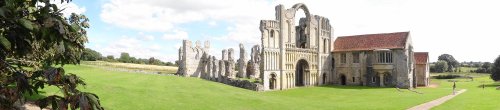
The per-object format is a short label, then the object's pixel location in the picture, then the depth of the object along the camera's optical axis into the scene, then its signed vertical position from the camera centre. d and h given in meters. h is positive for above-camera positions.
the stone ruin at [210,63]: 58.11 +0.34
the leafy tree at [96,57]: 101.06 +2.26
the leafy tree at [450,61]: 124.90 +1.50
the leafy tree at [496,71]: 67.56 -0.95
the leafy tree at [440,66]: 115.73 -0.20
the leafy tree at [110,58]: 113.64 +2.08
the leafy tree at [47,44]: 4.41 +0.24
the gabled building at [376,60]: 54.72 +0.71
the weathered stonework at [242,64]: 69.81 +0.21
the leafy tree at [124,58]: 120.39 +2.20
